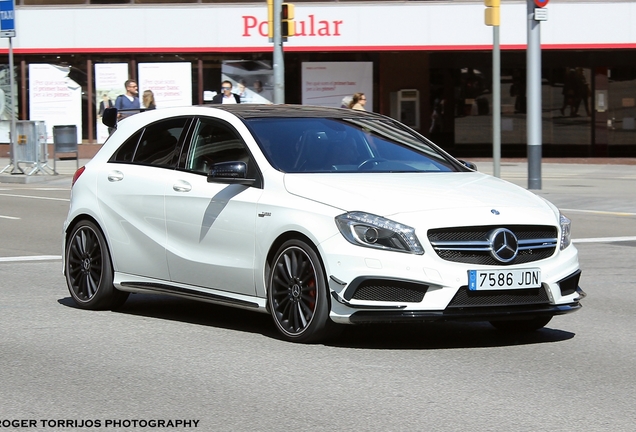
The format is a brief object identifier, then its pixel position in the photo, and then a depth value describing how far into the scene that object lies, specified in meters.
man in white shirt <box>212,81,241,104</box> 23.14
